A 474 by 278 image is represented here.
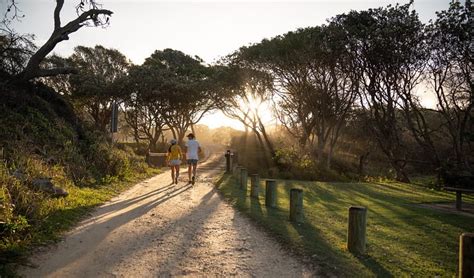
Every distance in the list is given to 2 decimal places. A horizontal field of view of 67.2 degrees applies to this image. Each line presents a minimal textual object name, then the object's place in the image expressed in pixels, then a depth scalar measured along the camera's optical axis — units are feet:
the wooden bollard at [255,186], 39.07
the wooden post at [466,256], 13.93
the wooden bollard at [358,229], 19.26
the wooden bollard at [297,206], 26.58
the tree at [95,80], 104.42
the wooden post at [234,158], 70.90
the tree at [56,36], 48.78
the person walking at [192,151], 44.70
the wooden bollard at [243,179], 45.78
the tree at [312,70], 77.25
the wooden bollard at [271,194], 32.86
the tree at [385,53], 69.97
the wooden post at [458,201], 36.06
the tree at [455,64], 63.36
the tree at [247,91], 95.86
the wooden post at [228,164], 68.39
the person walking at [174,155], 45.55
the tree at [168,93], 104.61
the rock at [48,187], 25.49
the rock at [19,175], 24.39
